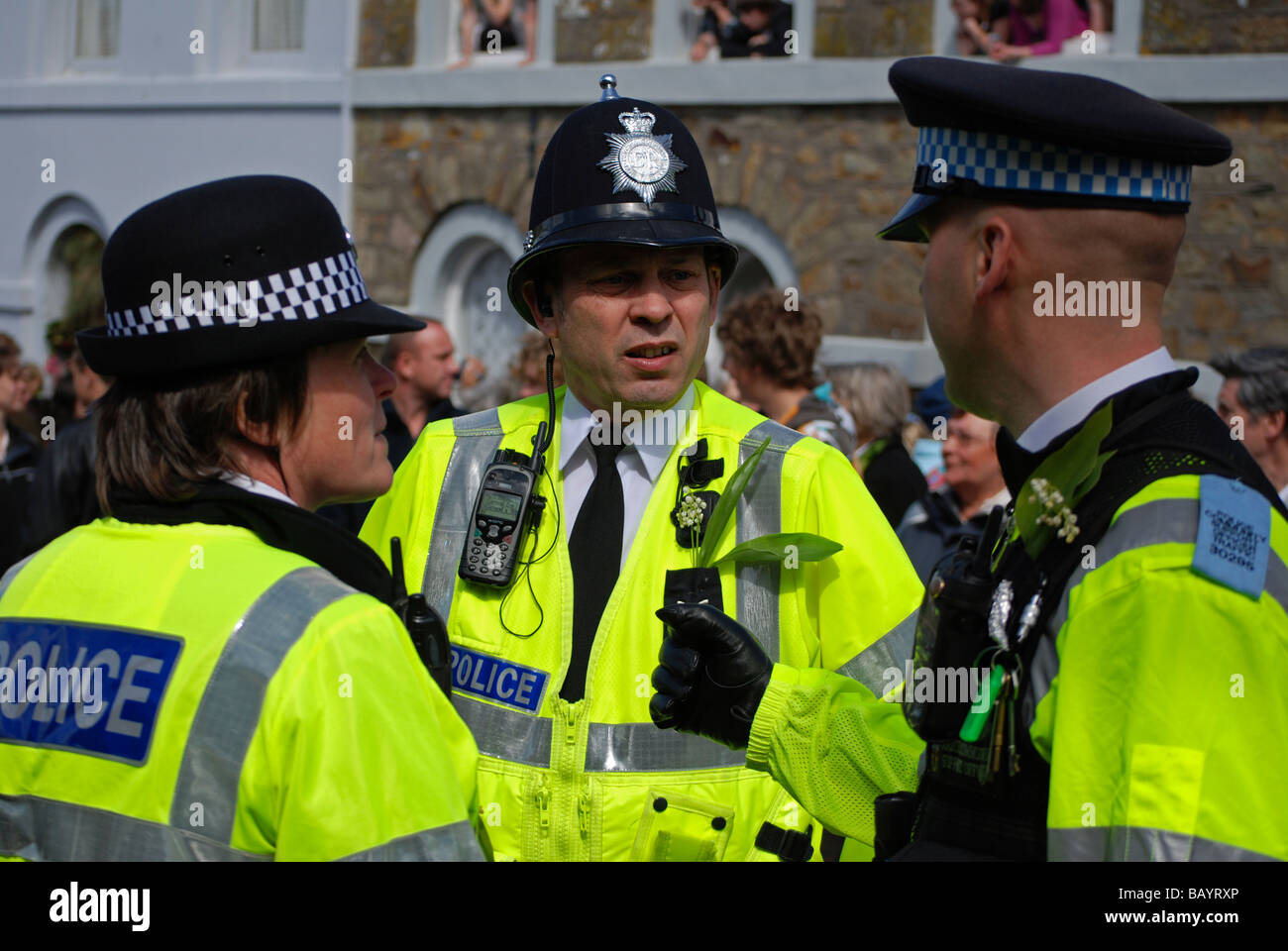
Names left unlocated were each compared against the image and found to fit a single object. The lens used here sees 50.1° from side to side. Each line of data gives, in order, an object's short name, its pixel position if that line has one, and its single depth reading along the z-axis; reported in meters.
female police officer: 1.72
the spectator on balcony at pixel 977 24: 9.28
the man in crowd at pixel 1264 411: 4.64
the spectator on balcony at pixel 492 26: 11.67
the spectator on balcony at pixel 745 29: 10.34
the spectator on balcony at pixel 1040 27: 9.17
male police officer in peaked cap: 1.59
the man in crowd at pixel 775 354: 5.05
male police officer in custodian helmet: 2.65
